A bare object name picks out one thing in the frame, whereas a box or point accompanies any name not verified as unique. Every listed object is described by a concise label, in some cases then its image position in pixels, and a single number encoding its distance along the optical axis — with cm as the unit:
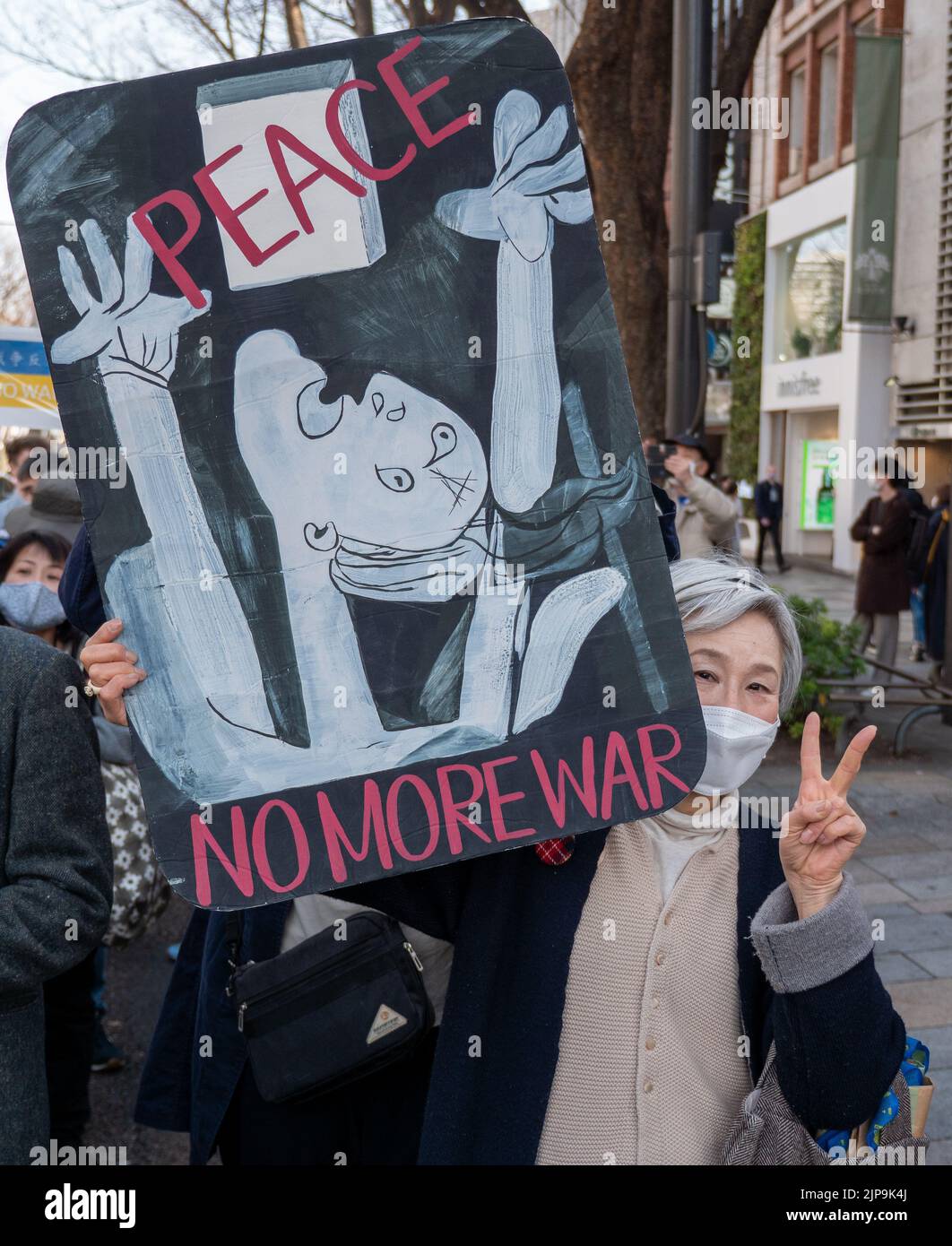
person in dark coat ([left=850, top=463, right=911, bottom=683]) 1095
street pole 703
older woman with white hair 167
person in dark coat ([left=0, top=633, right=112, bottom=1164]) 191
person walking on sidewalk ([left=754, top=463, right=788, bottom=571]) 2031
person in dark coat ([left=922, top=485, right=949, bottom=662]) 1112
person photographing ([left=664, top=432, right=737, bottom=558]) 629
